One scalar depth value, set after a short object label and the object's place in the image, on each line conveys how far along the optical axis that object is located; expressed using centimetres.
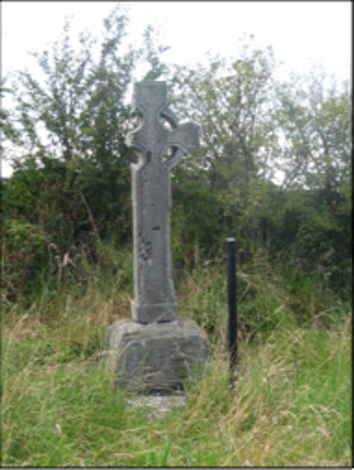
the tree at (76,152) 583
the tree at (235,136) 589
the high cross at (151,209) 355
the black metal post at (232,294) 289
